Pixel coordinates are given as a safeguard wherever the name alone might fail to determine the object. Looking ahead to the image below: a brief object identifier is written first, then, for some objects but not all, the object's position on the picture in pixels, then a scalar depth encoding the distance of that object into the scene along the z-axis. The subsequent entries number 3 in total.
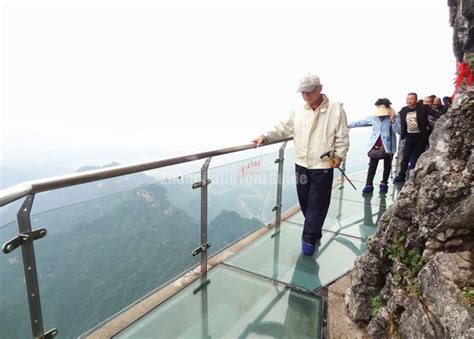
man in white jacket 3.08
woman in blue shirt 5.56
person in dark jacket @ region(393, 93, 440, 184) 5.64
